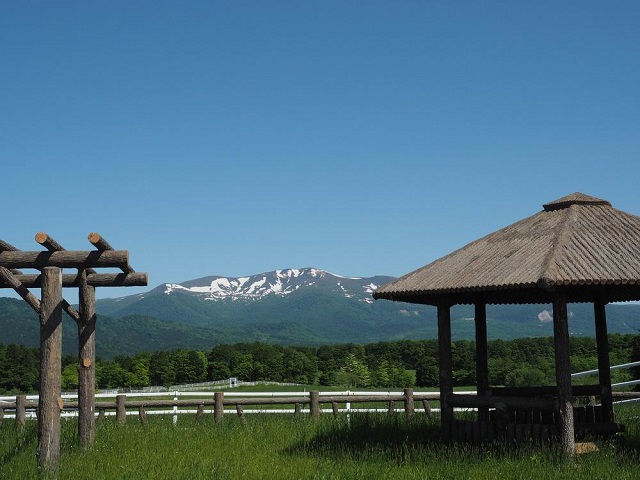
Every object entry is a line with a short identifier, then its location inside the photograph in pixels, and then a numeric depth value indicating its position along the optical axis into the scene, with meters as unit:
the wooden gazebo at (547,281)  12.95
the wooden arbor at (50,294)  12.58
